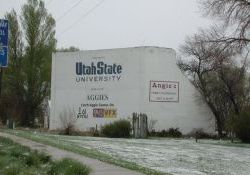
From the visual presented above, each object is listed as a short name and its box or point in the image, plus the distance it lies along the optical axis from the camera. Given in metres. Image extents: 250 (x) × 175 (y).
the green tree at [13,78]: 71.62
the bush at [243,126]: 41.09
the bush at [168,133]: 52.49
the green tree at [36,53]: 71.44
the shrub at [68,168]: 13.57
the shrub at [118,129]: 46.22
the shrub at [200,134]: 53.91
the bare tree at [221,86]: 57.19
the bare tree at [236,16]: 38.44
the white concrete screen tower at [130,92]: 53.97
